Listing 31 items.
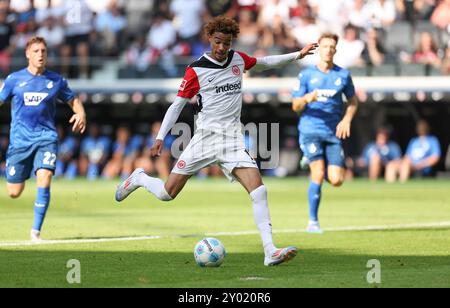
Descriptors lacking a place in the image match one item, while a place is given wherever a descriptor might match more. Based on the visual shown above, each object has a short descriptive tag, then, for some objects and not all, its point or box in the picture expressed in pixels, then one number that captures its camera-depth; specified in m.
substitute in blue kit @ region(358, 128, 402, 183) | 29.78
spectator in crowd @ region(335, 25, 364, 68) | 29.75
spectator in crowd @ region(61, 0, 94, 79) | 32.38
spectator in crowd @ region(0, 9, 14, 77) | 32.95
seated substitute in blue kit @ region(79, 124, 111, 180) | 32.59
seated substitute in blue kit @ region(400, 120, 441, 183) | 29.12
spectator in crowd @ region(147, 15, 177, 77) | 32.44
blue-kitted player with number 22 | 13.98
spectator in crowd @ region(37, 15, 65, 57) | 32.91
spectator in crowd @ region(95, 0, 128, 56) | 33.06
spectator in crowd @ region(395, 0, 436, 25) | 30.44
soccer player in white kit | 11.23
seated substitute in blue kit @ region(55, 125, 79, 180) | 32.72
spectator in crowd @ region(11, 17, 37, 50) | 33.06
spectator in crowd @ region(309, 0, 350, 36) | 30.34
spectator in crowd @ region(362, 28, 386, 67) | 30.02
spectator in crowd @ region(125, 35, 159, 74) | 31.98
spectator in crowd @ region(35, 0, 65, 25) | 33.03
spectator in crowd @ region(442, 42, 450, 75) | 29.47
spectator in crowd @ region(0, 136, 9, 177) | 32.41
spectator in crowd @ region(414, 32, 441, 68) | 29.78
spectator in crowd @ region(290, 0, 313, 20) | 31.17
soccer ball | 11.08
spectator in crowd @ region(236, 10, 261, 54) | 30.88
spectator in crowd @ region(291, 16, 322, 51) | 30.56
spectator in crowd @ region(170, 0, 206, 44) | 32.12
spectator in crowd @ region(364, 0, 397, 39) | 30.23
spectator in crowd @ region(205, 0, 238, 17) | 32.41
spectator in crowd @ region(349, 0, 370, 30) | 30.09
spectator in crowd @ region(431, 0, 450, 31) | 29.81
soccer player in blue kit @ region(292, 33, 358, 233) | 15.66
